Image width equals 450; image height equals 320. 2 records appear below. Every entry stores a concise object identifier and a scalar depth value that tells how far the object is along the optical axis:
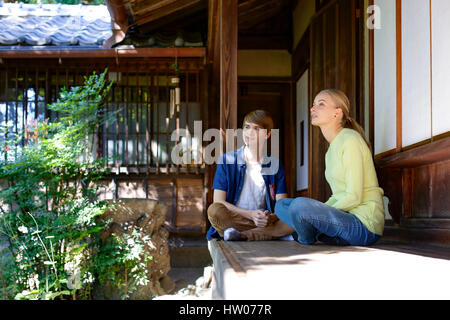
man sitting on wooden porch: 3.55
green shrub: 5.40
